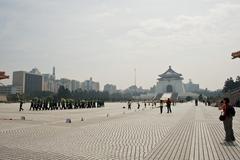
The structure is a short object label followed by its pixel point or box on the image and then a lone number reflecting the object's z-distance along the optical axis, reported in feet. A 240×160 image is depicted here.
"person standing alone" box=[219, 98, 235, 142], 25.91
